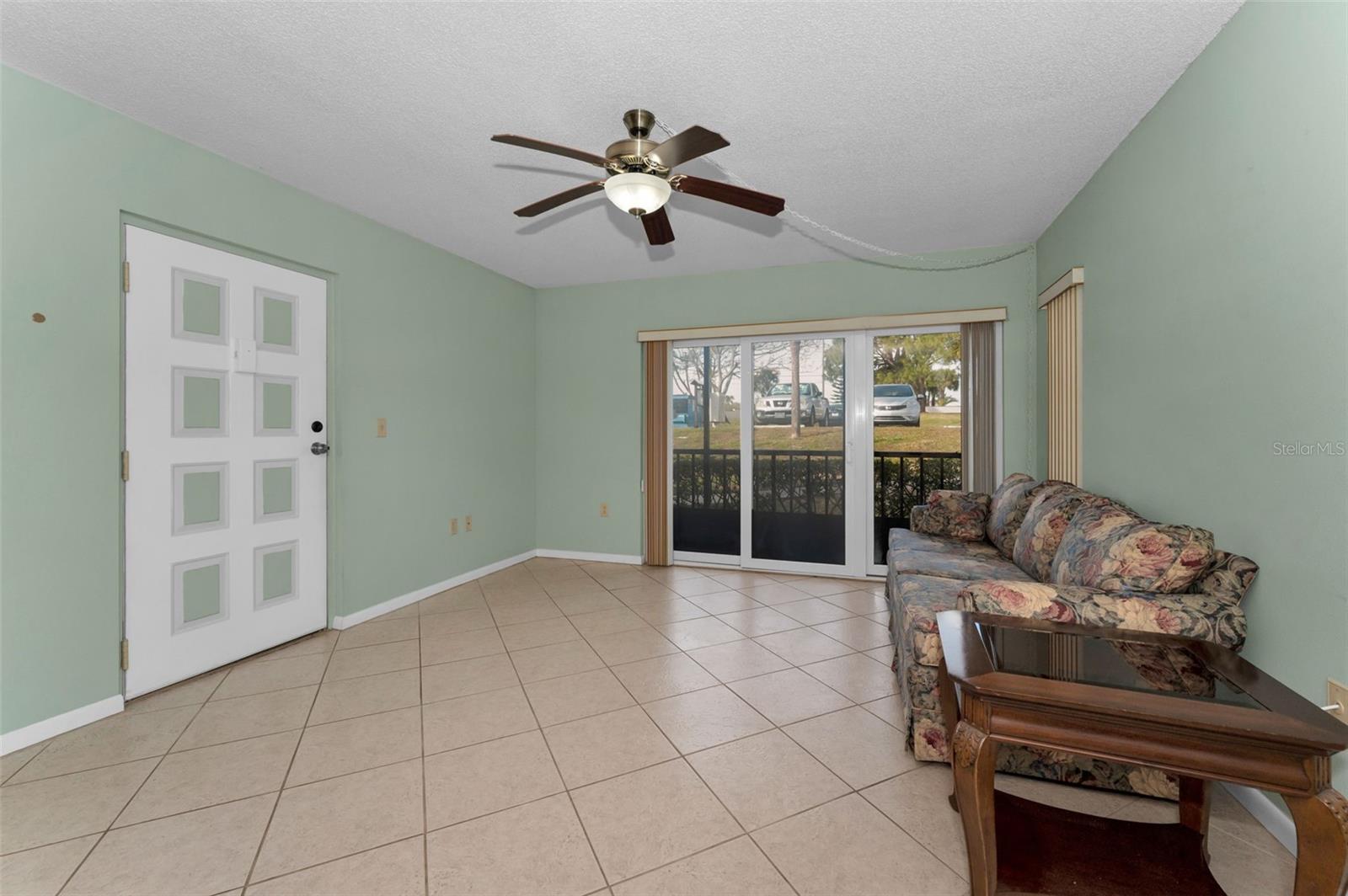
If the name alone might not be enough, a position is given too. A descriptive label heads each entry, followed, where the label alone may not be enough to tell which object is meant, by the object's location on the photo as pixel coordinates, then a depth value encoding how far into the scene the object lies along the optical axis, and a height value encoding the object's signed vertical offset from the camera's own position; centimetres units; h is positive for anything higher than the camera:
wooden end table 98 -56
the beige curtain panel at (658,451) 468 -1
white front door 233 -3
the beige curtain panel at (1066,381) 296 +38
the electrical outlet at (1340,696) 134 -62
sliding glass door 411 +5
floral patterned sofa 154 -44
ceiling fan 174 +95
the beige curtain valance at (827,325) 383 +94
